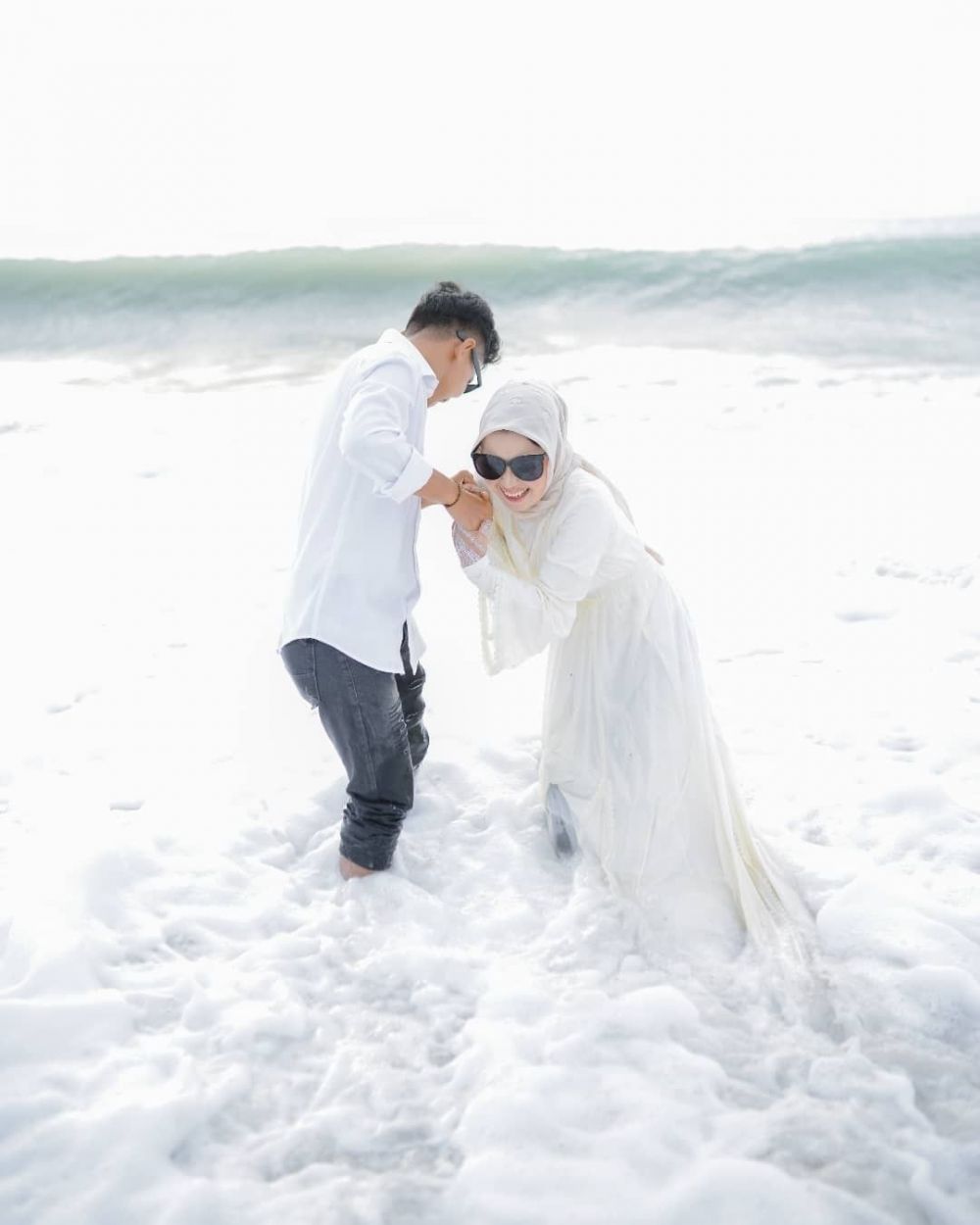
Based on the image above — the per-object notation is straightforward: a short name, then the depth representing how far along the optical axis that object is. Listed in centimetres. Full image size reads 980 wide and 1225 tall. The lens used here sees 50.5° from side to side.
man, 263
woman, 256
